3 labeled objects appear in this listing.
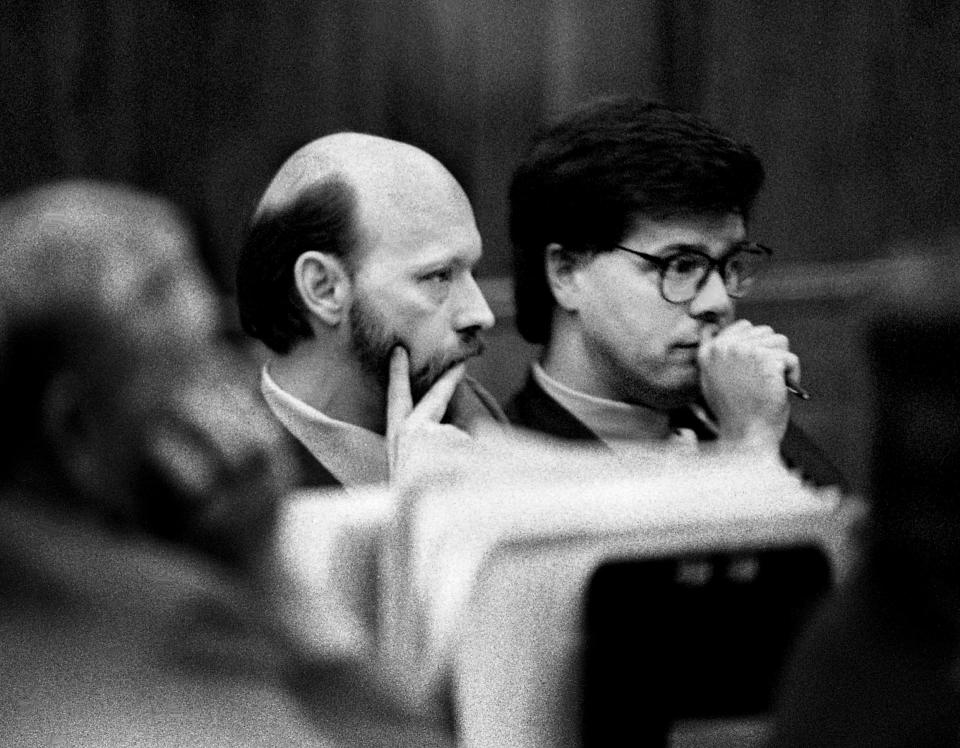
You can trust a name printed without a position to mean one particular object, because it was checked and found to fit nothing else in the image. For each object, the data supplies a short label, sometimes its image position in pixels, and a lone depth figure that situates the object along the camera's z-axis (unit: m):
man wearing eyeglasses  5.93
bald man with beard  5.66
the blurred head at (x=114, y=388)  3.66
